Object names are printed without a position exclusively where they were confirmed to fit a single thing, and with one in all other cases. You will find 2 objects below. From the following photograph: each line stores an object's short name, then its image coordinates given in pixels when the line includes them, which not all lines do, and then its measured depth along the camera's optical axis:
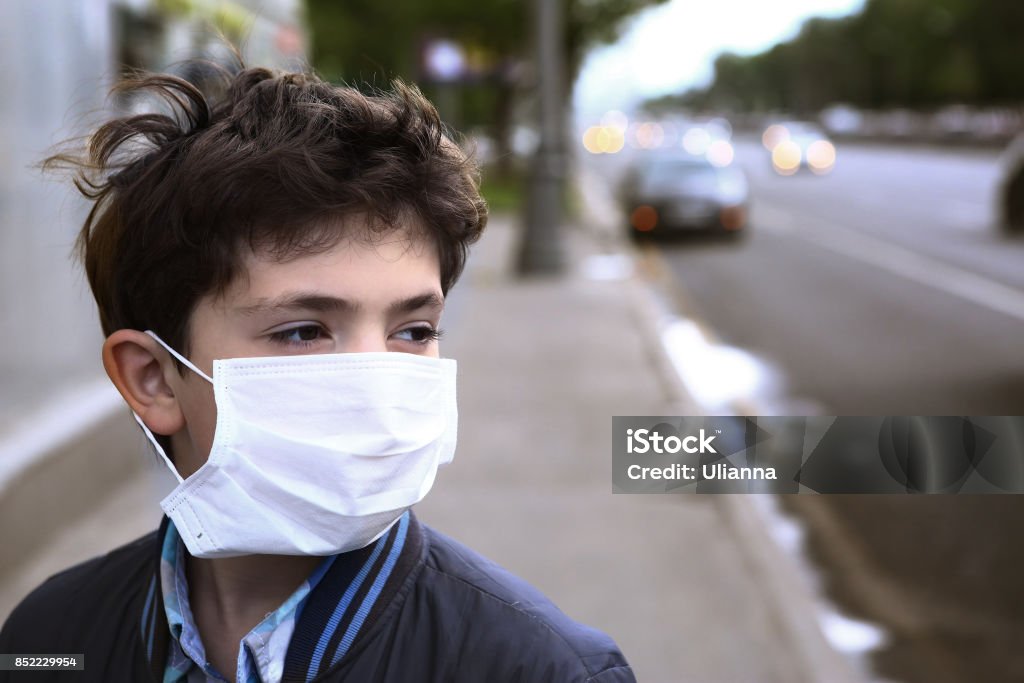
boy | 1.61
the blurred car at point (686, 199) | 20.50
